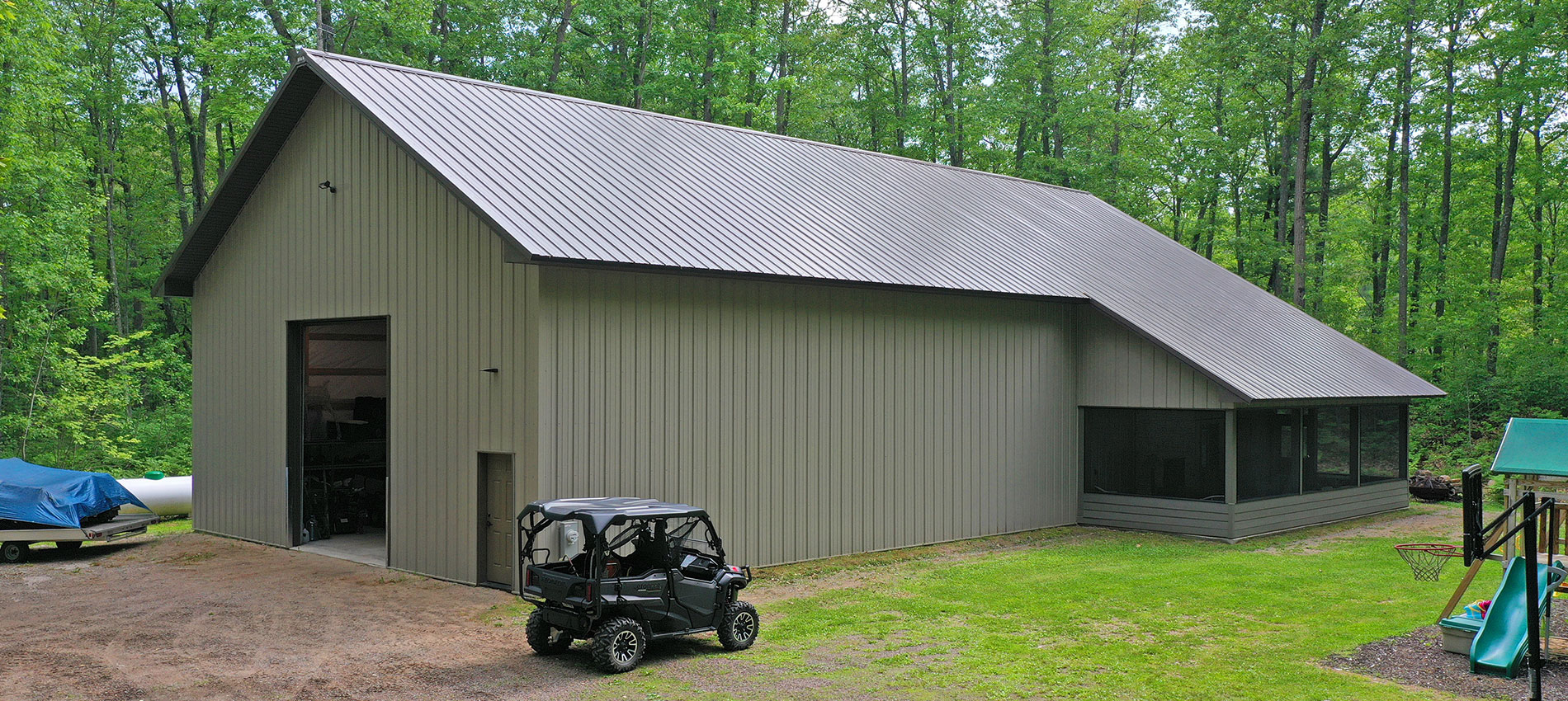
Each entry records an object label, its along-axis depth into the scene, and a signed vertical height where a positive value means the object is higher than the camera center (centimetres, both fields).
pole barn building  1257 -17
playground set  759 -179
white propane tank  1894 -249
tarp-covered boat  1433 -194
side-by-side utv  888 -199
